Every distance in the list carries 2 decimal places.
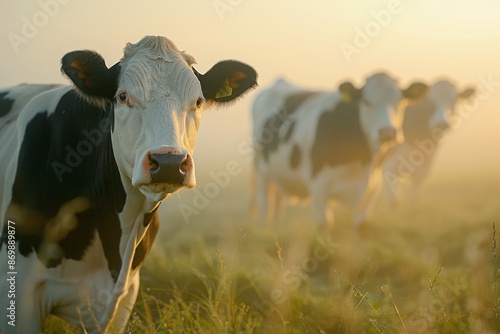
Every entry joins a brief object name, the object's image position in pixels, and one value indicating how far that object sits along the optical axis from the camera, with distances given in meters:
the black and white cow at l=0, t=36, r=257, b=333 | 4.48
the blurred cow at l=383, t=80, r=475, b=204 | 17.84
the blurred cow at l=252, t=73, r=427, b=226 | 12.20
